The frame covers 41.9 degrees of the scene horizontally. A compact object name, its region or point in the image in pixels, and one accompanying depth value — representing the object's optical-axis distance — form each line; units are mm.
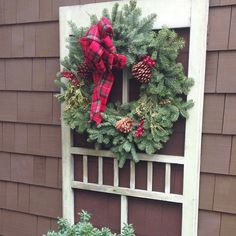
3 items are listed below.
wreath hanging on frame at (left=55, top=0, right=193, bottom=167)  1316
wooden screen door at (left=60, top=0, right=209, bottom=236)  1315
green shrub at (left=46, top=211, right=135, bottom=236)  1286
